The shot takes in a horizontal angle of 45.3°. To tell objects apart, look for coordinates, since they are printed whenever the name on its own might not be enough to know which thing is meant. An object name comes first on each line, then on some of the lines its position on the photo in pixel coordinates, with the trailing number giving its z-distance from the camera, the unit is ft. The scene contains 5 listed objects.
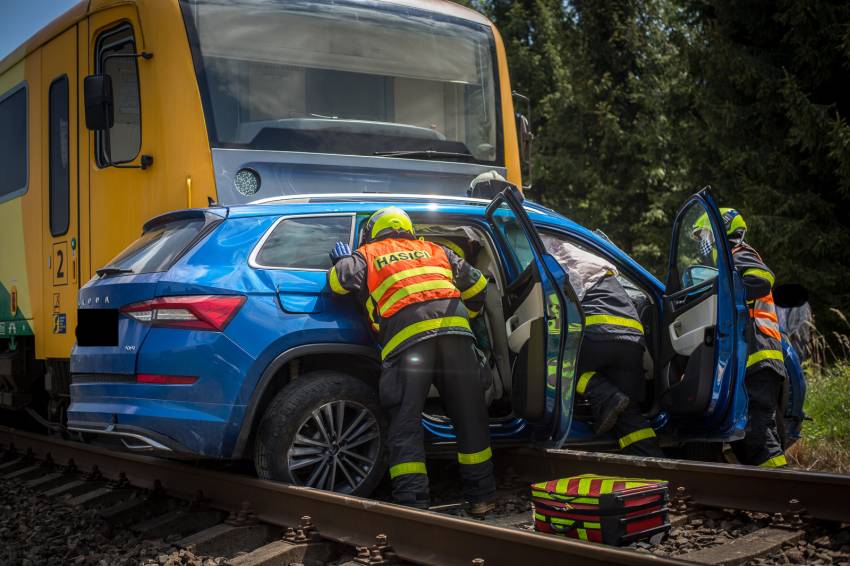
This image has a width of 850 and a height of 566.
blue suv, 17.06
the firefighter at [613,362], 20.07
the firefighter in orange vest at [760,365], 21.56
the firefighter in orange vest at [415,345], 17.65
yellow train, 23.49
